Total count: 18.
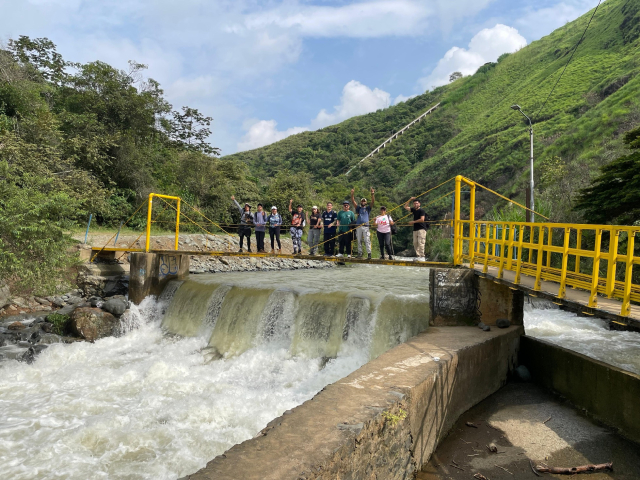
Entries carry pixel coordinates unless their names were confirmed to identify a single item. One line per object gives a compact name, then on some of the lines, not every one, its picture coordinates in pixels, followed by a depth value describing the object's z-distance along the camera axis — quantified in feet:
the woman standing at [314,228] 40.64
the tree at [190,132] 103.50
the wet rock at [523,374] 22.68
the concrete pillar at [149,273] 43.27
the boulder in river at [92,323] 35.99
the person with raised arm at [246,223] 45.16
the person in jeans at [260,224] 43.16
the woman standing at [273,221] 43.11
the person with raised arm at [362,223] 37.55
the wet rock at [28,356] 29.73
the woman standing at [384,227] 35.06
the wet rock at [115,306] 39.93
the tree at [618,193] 34.14
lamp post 56.49
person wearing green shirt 39.70
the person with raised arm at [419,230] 32.30
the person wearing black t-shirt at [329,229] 39.23
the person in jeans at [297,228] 41.98
